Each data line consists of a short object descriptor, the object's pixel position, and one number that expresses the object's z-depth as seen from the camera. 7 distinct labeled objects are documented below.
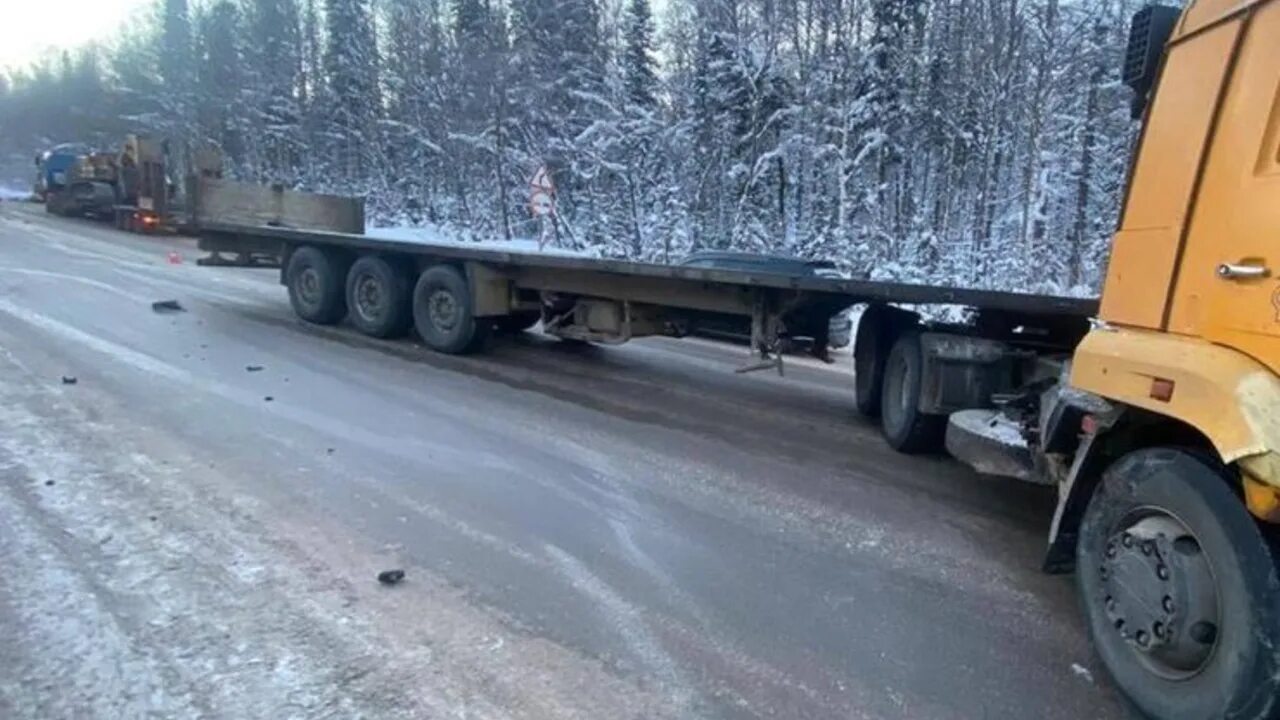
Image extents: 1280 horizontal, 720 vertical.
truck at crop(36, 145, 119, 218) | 25.69
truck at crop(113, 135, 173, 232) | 23.89
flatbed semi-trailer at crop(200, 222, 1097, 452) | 5.45
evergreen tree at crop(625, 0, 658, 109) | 28.83
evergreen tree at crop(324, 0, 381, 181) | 39.06
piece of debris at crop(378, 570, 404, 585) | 3.53
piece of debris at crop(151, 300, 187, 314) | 10.78
